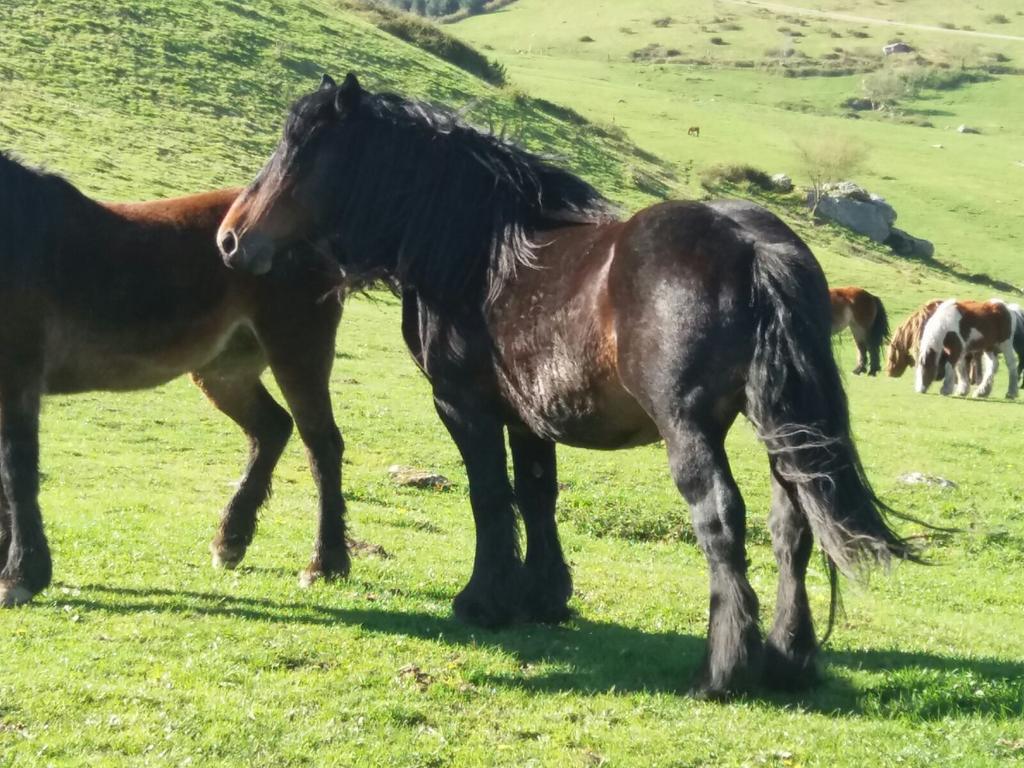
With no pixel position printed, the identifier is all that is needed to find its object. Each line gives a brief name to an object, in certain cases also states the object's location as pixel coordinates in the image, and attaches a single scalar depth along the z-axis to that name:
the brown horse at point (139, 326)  7.50
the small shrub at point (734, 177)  58.36
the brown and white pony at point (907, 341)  28.81
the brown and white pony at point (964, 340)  27.33
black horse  5.80
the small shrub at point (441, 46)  62.84
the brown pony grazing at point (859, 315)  29.75
